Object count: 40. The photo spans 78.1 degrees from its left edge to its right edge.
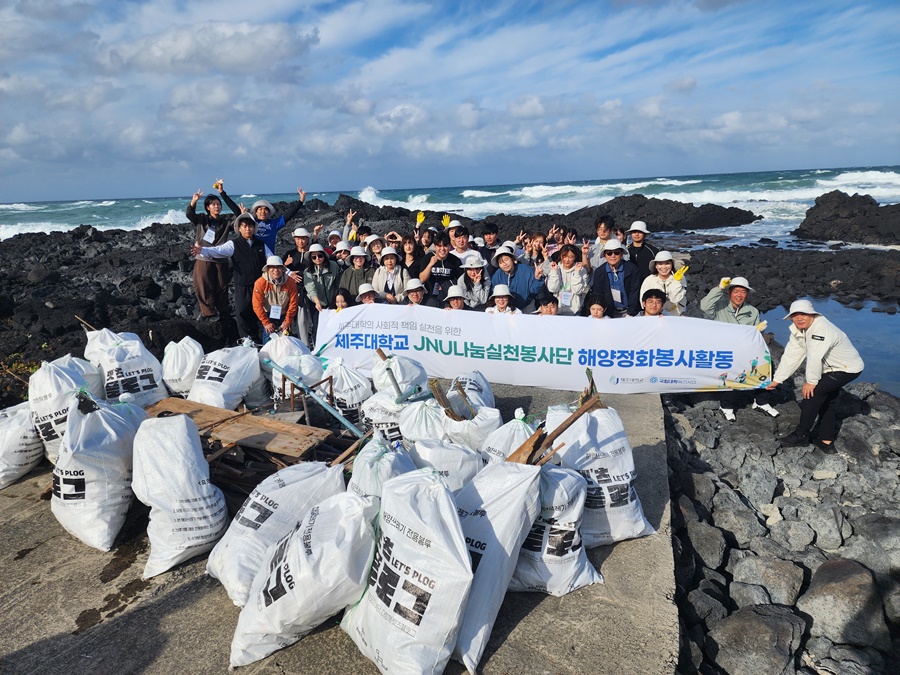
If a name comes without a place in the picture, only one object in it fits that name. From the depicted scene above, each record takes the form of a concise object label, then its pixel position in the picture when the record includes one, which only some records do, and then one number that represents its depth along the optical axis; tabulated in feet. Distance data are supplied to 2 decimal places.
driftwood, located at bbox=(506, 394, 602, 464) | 9.64
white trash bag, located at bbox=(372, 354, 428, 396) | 15.53
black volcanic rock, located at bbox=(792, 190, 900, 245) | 77.30
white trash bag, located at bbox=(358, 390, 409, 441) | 14.14
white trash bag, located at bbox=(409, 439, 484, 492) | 10.84
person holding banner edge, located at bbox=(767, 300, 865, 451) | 17.08
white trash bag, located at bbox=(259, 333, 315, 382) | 17.20
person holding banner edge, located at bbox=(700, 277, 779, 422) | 19.52
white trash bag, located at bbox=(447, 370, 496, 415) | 15.37
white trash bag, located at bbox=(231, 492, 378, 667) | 7.93
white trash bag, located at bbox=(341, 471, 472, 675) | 7.54
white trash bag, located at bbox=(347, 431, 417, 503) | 9.61
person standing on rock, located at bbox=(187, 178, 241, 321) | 22.75
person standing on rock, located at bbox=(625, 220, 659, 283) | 21.76
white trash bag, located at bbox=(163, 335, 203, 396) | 16.58
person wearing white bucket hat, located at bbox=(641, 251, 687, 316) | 19.77
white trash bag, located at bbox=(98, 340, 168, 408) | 15.53
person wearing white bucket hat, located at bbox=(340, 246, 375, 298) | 21.75
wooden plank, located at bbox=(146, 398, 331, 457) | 12.95
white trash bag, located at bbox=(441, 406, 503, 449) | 12.75
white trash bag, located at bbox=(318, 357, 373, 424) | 15.71
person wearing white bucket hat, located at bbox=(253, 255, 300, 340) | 20.04
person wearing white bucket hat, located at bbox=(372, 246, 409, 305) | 21.33
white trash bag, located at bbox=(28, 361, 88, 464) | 13.58
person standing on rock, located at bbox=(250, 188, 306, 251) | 22.50
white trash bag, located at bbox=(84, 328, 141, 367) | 16.10
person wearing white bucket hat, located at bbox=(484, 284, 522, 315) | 19.56
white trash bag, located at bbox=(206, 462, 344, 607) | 9.33
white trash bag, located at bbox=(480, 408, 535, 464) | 11.35
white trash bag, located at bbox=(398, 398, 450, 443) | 12.88
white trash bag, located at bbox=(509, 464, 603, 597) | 9.11
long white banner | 18.52
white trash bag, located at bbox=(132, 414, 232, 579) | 10.27
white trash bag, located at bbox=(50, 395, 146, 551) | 10.93
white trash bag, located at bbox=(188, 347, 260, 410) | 15.74
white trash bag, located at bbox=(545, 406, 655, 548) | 10.69
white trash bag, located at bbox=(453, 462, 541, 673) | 8.32
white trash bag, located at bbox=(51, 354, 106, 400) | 14.49
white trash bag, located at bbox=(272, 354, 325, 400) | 16.38
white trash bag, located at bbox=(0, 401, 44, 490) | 13.55
